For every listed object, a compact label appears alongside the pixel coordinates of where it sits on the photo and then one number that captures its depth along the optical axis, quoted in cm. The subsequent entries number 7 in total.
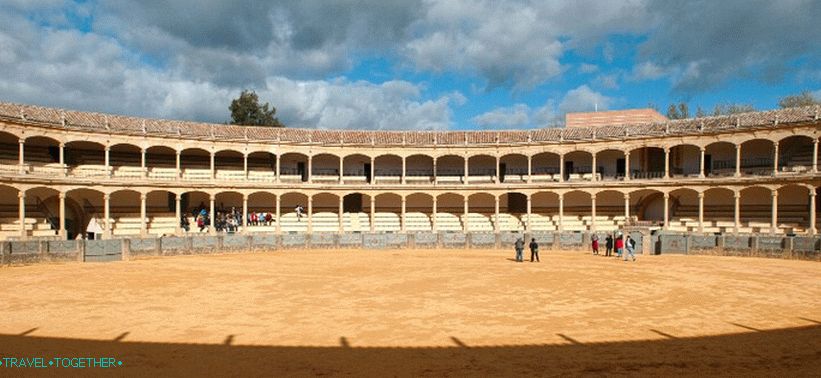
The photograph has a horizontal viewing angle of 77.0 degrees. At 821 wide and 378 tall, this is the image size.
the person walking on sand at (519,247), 2547
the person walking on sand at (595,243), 2995
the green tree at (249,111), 6900
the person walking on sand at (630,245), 2606
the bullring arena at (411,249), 1034
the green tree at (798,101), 5841
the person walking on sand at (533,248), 2533
